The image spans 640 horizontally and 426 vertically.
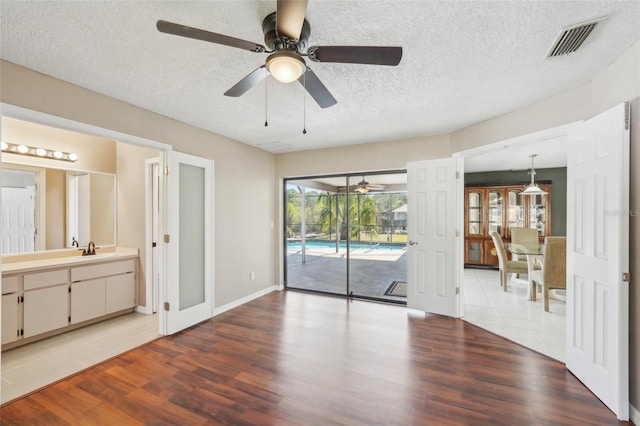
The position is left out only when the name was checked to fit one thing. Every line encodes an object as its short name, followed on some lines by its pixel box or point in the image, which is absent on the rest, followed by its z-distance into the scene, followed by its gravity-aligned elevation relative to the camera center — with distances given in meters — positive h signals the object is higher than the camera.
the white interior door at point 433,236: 3.78 -0.33
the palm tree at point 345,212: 5.34 +0.01
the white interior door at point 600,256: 1.96 -0.33
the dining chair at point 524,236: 5.84 -0.49
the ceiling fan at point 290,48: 1.31 +0.87
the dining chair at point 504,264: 5.00 -0.92
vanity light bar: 3.25 +0.75
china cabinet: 6.59 -0.06
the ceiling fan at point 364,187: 5.08 +0.47
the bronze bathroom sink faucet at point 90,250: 3.78 -0.52
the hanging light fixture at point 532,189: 5.68 +0.49
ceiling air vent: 1.69 +1.13
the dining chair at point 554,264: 3.89 -0.71
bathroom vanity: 2.85 -0.92
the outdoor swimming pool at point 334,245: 5.58 -0.71
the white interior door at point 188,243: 3.33 -0.39
